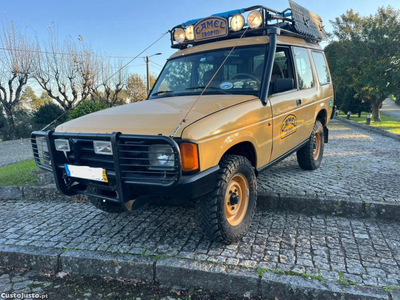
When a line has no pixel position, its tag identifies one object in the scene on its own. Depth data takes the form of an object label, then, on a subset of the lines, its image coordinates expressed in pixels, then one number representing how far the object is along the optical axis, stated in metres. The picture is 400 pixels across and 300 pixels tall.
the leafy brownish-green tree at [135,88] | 29.77
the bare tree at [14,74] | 20.28
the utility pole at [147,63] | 25.82
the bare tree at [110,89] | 23.67
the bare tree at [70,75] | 21.69
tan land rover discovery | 2.63
